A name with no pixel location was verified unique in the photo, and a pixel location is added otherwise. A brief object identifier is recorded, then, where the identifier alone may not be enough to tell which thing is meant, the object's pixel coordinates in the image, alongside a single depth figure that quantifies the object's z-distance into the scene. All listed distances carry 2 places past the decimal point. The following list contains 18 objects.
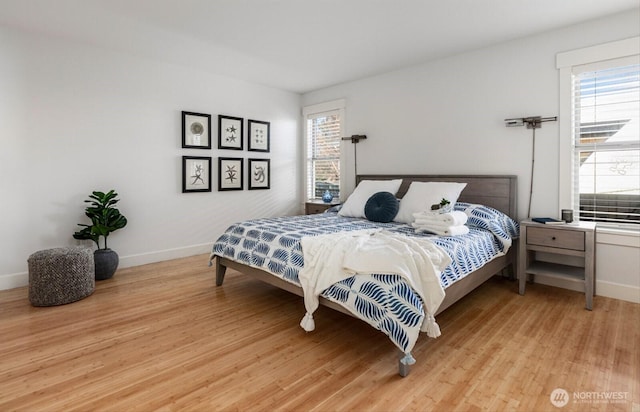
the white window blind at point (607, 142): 2.98
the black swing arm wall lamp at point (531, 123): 3.35
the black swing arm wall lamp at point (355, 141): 4.95
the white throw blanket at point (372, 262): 1.94
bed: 1.89
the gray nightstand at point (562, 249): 2.79
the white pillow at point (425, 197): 3.46
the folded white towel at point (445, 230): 2.71
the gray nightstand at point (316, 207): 4.89
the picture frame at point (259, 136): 5.19
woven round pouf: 2.88
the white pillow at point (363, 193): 3.93
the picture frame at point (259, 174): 5.24
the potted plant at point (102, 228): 3.57
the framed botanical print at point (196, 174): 4.55
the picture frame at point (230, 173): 4.89
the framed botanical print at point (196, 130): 4.51
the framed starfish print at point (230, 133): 4.84
